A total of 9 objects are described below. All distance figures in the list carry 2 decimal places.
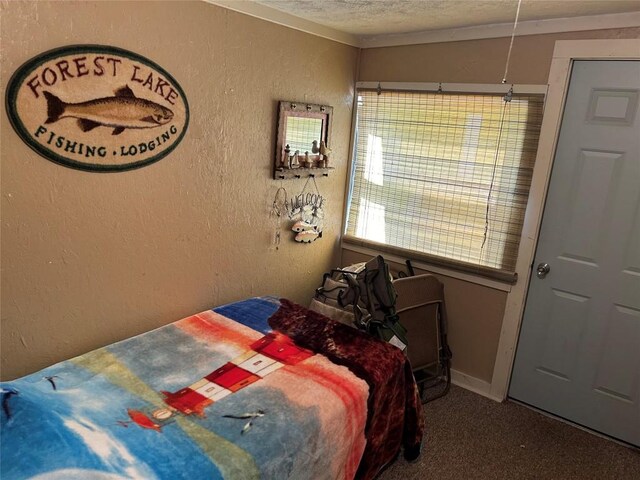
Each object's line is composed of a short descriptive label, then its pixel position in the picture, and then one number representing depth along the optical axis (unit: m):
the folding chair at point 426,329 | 2.85
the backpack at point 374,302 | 2.40
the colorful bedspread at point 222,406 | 1.36
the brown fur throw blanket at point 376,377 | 2.04
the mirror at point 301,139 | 2.74
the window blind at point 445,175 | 2.73
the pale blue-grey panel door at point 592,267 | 2.39
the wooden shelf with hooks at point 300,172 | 2.78
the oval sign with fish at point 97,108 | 1.68
